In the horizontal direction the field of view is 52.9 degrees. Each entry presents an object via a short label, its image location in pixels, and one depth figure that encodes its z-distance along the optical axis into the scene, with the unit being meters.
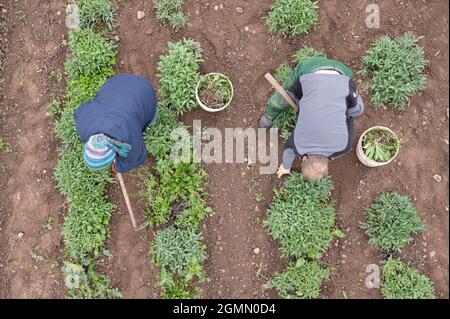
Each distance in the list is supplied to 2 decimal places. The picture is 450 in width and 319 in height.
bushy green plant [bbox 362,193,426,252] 4.43
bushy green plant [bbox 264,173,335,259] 4.46
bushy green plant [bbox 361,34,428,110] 4.57
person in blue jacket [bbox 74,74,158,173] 3.54
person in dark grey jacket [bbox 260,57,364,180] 3.58
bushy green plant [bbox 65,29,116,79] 4.75
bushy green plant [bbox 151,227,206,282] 4.46
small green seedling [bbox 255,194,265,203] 4.67
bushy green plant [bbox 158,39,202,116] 4.61
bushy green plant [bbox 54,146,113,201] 4.61
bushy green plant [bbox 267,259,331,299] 4.46
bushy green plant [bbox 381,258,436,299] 4.39
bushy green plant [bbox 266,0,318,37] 4.69
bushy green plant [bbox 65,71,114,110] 4.77
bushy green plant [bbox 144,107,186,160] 4.61
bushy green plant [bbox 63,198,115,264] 4.57
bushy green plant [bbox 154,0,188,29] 4.84
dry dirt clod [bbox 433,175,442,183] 4.62
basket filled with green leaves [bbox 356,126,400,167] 4.45
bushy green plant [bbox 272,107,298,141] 4.63
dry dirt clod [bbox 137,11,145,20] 4.97
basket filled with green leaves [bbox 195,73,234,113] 4.62
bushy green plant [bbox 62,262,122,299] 4.55
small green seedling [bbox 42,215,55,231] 4.73
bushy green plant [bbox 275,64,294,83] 4.73
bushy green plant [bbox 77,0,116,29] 4.87
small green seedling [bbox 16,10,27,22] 5.17
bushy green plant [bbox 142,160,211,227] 4.59
